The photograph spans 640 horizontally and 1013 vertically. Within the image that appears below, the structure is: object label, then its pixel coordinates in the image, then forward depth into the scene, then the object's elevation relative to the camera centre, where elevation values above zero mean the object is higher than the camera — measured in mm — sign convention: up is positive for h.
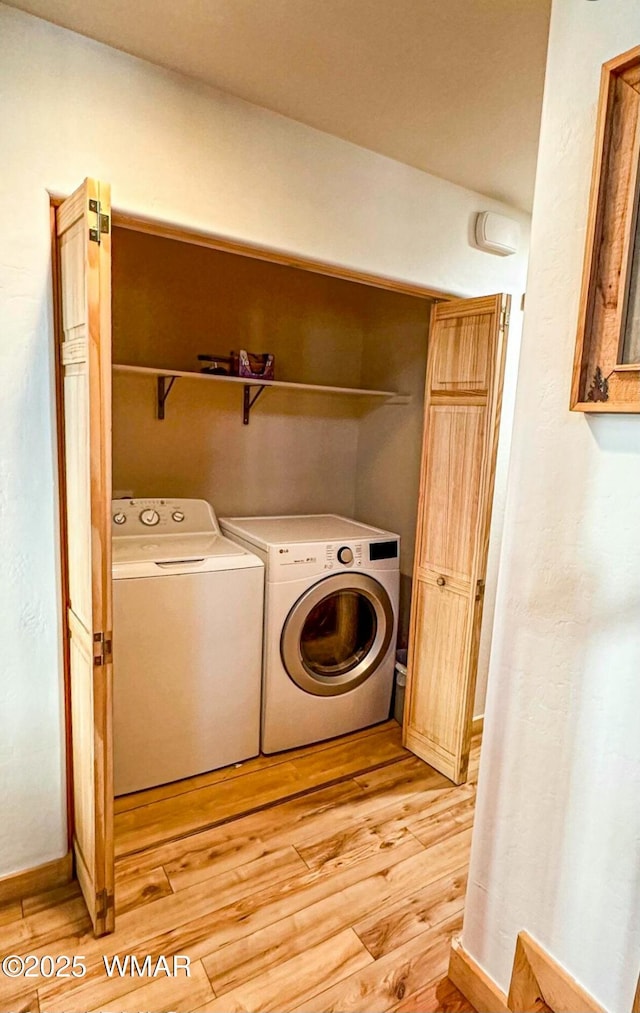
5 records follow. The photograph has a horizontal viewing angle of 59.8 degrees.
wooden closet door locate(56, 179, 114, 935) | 1307 -238
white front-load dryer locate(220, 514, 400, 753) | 2376 -894
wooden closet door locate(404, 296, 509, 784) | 2150 -349
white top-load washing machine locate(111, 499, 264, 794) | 2066 -913
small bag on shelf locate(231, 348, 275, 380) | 2598 +284
